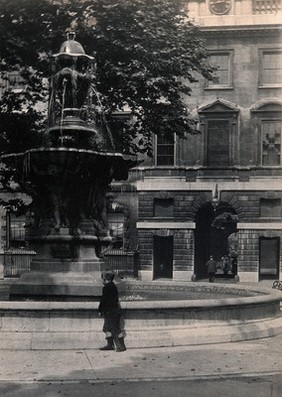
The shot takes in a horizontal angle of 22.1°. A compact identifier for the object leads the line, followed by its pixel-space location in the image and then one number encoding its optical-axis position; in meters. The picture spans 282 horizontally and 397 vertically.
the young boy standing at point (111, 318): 11.93
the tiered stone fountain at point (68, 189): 15.07
